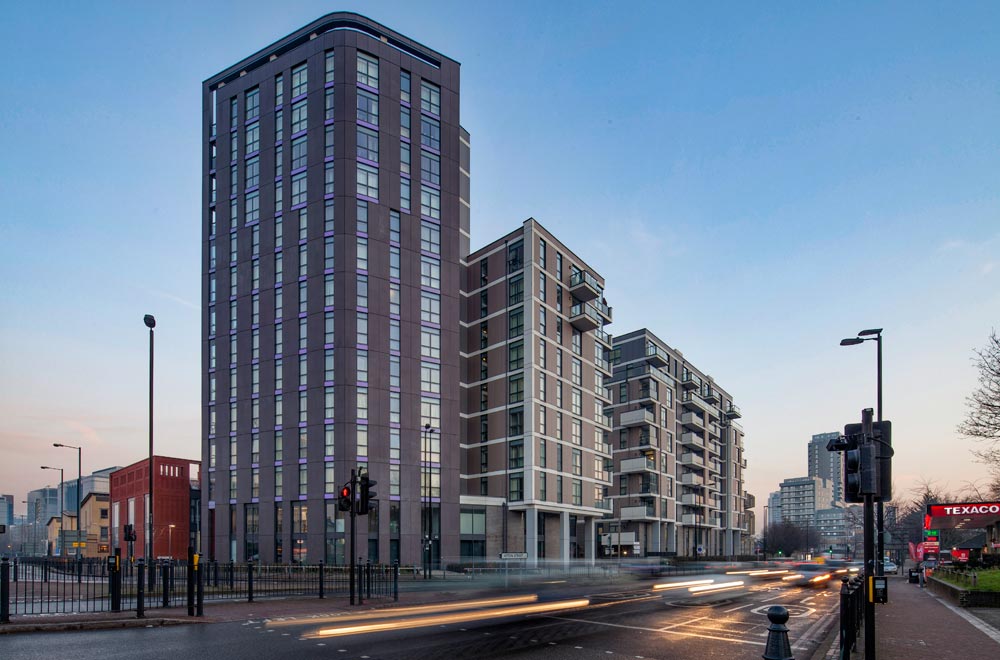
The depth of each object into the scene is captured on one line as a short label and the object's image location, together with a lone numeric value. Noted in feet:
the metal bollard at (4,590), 51.31
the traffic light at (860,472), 35.78
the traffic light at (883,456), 37.70
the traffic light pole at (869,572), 36.04
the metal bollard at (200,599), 60.50
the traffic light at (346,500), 75.21
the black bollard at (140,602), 56.90
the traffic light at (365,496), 75.36
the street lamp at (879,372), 66.74
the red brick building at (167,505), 280.98
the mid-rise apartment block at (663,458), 284.41
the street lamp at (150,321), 83.85
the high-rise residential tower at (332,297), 186.09
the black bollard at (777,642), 27.25
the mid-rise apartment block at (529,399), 206.28
